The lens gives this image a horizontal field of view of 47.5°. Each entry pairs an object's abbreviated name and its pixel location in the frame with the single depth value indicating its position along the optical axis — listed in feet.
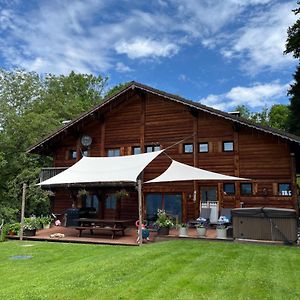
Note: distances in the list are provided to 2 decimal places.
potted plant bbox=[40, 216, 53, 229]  48.07
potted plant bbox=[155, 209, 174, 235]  36.73
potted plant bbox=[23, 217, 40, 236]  40.52
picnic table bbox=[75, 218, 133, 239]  38.06
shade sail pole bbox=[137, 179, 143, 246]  32.94
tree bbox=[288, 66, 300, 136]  86.53
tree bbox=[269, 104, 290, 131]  131.28
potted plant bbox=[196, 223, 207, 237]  35.76
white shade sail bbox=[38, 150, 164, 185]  38.22
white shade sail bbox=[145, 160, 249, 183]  36.35
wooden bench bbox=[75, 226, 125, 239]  37.86
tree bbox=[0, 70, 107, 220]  66.80
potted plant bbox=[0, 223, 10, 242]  38.99
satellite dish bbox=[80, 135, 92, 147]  56.73
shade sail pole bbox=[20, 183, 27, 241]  39.33
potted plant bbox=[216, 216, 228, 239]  33.94
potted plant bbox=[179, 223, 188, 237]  35.77
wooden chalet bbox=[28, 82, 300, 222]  44.70
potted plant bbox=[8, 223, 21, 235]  41.12
